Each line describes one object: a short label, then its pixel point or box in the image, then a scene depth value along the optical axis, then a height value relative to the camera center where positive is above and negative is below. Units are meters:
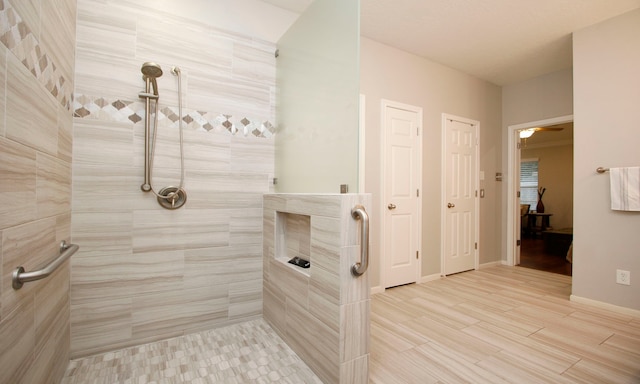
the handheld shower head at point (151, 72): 1.69 +0.77
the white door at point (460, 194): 3.58 +0.02
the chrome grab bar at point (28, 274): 0.91 -0.28
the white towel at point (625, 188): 2.36 +0.08
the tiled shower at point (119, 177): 1.02 +0.09
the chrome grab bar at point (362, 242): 1.30 -0.22
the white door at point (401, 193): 3.03 +0.03
